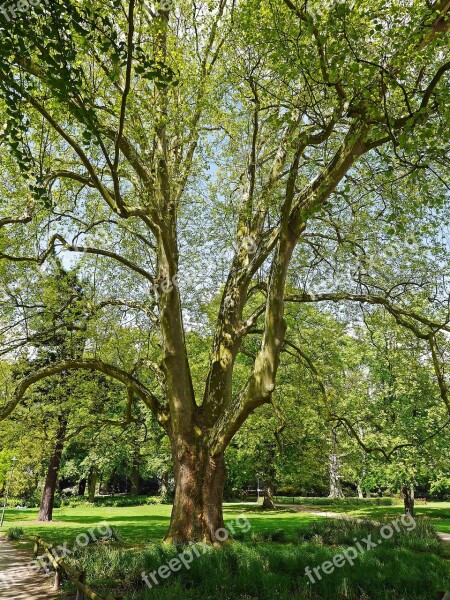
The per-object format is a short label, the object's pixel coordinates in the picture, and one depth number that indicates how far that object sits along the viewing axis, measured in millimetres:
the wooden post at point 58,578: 7904
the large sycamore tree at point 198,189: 5777
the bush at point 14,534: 15070
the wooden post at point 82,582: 6441
